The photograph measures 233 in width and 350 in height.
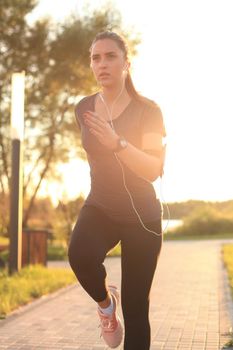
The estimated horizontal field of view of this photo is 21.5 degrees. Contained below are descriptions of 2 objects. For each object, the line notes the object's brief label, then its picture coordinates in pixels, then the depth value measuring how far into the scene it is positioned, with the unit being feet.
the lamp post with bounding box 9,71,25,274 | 33.76
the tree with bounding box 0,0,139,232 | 64.75
